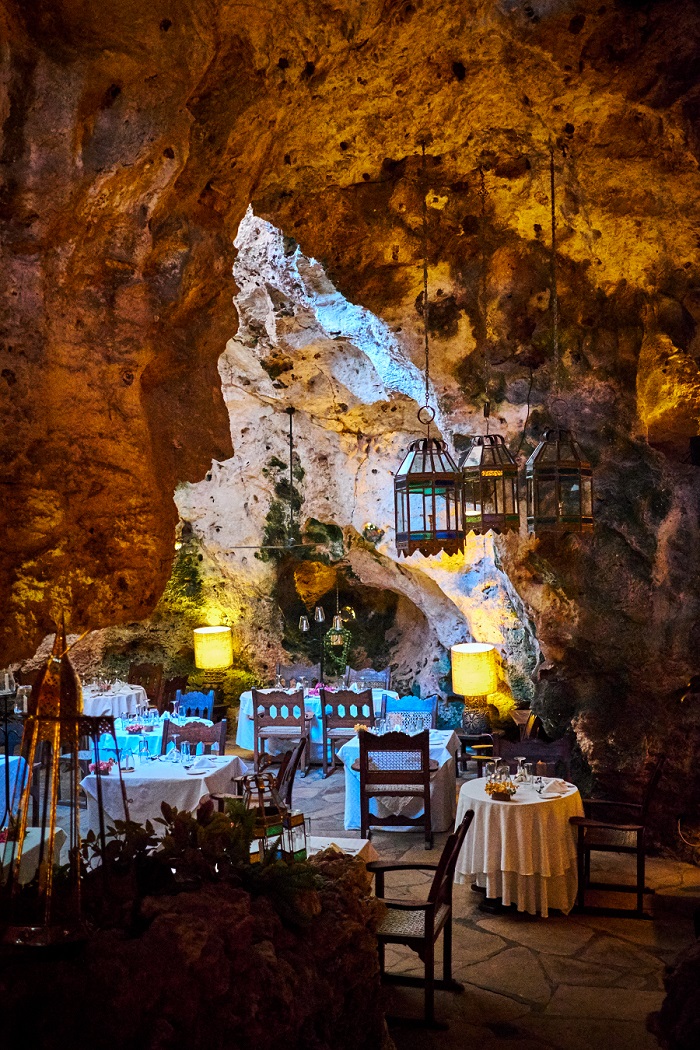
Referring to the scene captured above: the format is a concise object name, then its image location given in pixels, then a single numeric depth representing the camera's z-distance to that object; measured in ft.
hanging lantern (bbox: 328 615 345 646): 44.34
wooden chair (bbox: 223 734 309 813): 23.95
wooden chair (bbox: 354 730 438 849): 26.81
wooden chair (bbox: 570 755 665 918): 21.75
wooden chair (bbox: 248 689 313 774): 37.37
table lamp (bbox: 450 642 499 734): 37.06
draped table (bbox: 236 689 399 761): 40.40
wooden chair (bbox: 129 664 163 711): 43.98
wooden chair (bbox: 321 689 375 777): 35.99
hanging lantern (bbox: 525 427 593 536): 19.77
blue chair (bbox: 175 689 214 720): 41.66
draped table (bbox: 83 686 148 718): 37.32
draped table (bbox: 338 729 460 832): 28.55
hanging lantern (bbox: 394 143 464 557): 19.34
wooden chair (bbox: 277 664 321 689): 45.91
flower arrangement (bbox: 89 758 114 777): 25.16
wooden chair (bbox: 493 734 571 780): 26.37
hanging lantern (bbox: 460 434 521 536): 21.53
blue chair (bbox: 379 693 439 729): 37.60
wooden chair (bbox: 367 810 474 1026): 15.66
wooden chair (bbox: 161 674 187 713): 42.32
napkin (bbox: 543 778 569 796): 22.50
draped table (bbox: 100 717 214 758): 30.37
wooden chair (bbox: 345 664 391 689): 42.88
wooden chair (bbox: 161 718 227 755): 29.01
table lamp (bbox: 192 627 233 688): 45.60
